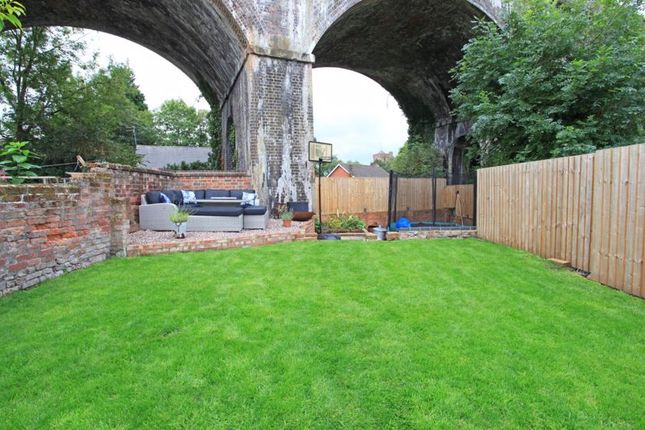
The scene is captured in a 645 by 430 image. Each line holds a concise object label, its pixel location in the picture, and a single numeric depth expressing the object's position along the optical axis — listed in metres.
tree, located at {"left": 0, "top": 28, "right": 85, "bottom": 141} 13.45
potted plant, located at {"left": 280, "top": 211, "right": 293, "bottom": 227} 7.72
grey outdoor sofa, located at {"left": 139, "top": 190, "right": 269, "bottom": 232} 6.74
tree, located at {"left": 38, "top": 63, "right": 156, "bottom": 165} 14.35
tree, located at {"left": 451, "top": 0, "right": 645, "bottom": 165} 6.82
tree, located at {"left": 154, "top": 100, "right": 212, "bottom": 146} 40.39
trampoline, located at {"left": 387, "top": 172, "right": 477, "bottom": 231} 11.05
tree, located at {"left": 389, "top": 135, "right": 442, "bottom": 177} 15.16
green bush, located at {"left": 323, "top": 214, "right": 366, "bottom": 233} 8.34
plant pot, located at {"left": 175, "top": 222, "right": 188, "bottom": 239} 5.97
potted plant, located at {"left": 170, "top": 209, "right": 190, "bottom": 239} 5.89
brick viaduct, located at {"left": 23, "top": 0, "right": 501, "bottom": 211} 8.75
